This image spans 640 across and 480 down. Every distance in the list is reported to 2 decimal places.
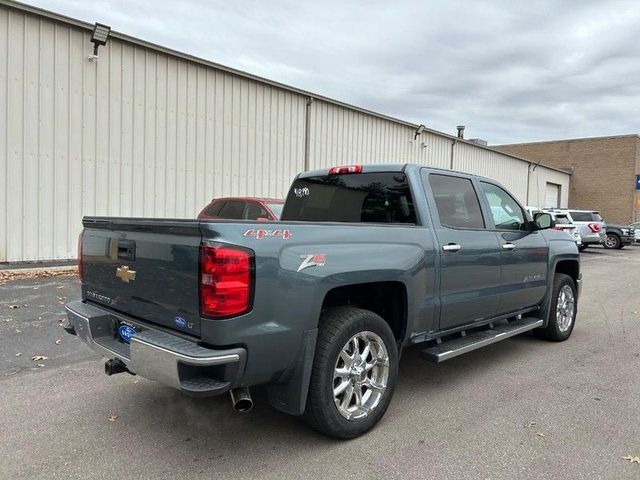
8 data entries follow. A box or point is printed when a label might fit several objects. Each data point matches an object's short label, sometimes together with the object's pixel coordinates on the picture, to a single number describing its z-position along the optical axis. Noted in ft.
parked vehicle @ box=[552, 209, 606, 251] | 68.23
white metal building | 32.94
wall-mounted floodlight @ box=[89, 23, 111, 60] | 34.63
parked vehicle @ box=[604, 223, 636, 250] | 77.20
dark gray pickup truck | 9.29
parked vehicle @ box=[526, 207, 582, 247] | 61.39
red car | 33.78
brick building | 116.26
